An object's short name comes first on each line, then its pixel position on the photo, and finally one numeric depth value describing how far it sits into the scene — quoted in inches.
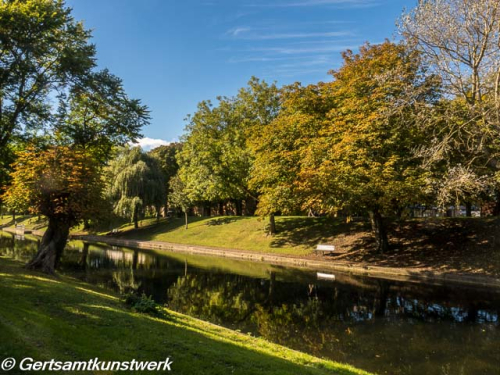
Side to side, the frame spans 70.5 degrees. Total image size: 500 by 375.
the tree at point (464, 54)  628.1
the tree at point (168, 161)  2561.5
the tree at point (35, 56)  587.5
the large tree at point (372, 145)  850.1
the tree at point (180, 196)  1782.7
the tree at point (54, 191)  611.2
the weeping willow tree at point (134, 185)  1827.0
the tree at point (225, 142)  1546.5
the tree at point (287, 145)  1077.1
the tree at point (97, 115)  730.2
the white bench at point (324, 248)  1077.1
